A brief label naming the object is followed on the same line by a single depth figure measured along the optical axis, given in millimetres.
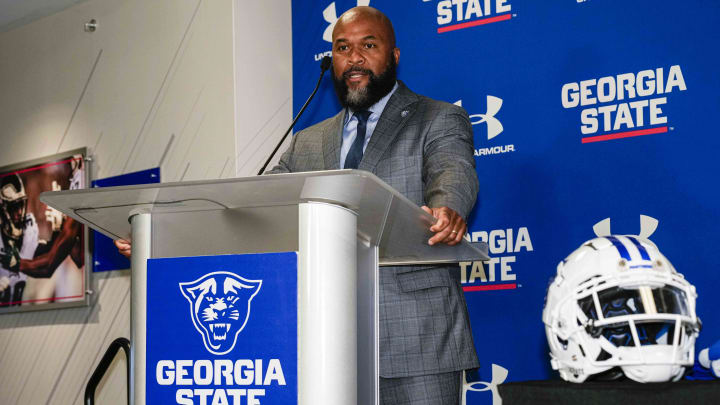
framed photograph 4723
